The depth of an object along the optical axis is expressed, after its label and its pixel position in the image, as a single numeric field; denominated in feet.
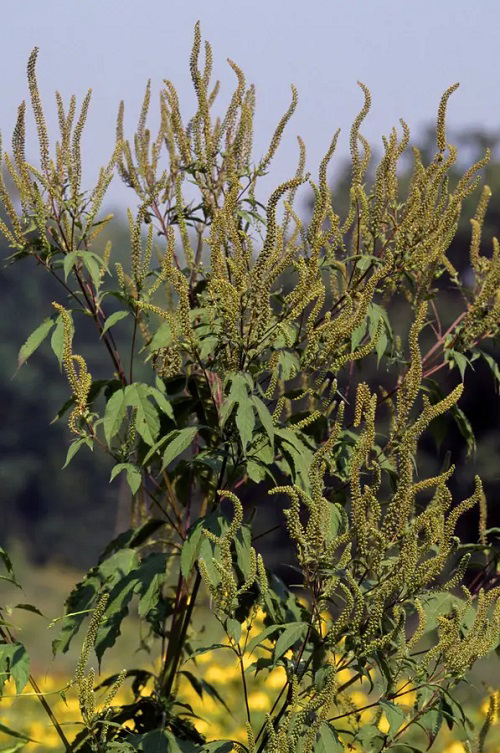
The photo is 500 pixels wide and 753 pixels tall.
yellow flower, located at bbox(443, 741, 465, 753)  46.03
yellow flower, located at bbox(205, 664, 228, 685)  59.57
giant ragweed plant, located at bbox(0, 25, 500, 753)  18.22
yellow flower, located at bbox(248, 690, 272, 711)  56.24
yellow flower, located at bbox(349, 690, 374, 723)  52.67
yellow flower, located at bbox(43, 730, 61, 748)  49.19
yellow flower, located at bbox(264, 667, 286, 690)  58.75
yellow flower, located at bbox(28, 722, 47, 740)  52.13
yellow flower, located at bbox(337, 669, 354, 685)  59.74
